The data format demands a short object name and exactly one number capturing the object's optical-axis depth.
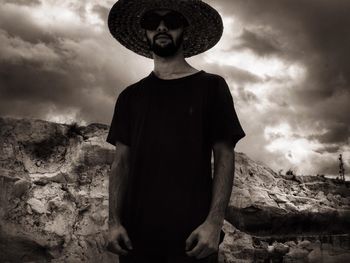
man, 1.54
